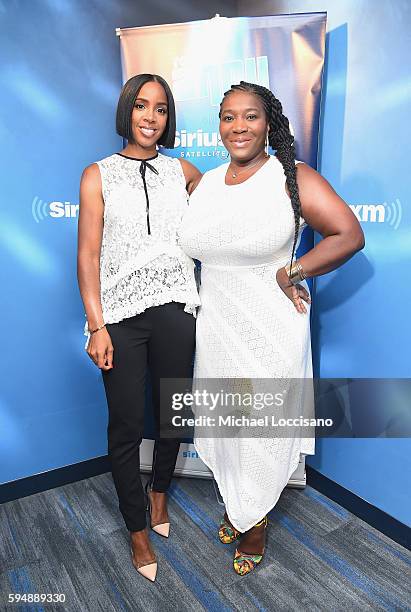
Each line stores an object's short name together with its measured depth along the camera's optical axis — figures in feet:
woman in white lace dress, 4.94
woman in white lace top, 5.30
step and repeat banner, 6.18
